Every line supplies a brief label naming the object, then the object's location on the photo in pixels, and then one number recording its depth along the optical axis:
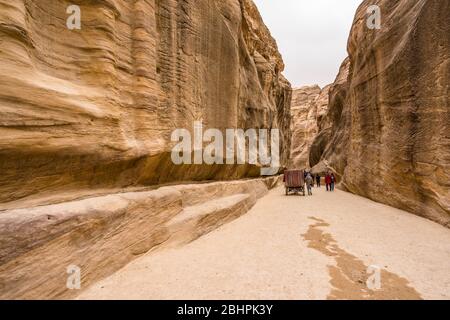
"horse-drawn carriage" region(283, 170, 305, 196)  15.92
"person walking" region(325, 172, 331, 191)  18.34
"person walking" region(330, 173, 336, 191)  18.38
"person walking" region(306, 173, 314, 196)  16.53
